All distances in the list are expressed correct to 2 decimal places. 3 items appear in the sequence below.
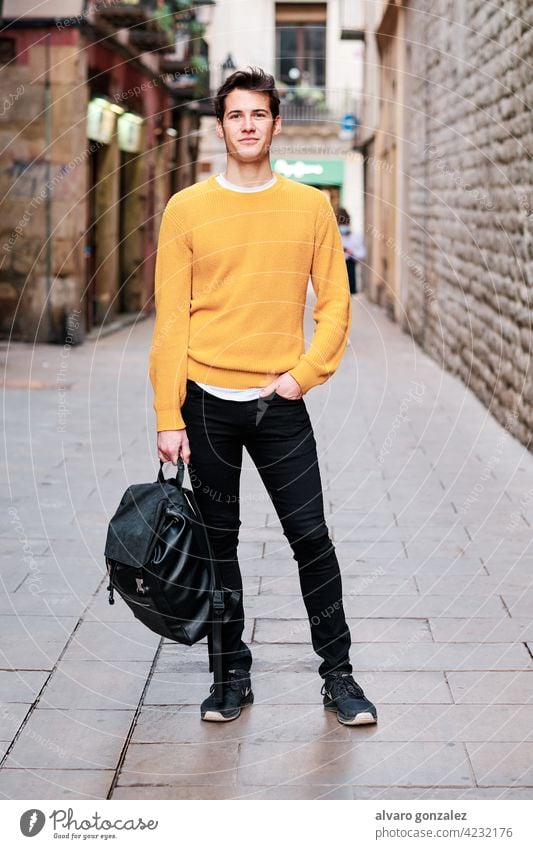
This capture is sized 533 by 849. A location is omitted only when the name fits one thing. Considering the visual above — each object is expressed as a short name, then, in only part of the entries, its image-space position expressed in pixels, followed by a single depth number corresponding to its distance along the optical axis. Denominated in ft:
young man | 12.46
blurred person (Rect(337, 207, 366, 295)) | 65.82
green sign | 129.59
